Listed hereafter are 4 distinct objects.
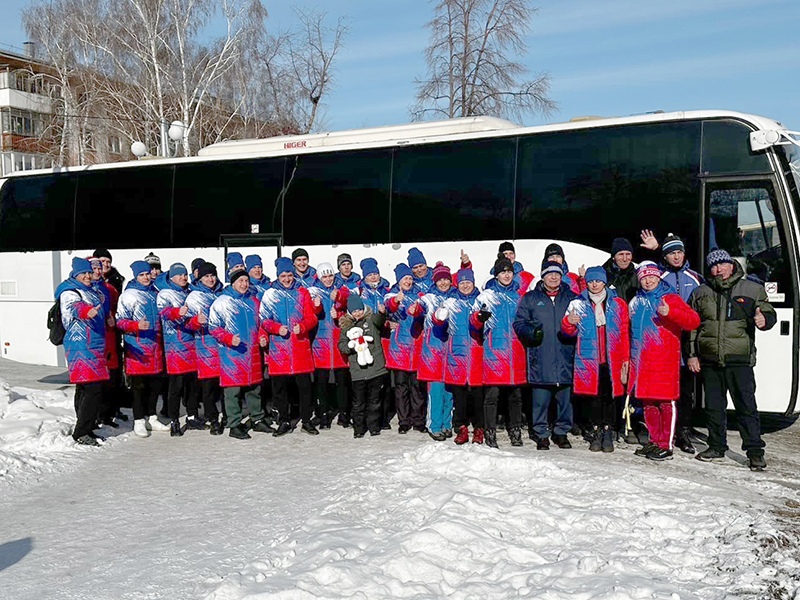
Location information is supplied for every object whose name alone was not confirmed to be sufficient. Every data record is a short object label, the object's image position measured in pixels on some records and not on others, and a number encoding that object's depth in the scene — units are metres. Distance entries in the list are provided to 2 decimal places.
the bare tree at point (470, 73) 23.75
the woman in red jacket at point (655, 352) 6.96
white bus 7.73
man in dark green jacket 6.67
